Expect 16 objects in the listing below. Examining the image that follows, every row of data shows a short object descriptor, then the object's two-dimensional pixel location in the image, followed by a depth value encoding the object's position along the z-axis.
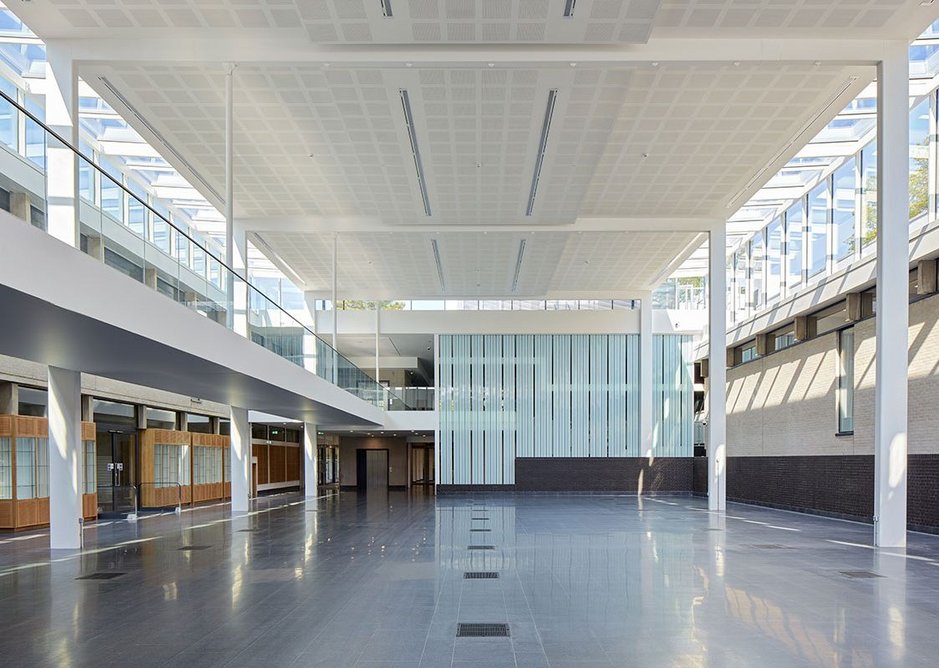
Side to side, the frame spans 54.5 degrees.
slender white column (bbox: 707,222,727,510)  21.47
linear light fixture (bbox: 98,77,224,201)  13.45
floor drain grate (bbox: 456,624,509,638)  6.81
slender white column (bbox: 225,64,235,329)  12.73
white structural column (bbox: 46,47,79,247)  7.70
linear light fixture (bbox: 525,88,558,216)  13.63
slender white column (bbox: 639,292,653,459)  32.75
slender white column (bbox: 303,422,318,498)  28.80
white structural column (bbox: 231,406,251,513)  22.14
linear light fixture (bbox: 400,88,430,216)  13.77
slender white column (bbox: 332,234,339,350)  22.63
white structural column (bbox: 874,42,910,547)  12.85
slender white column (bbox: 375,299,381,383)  31.79
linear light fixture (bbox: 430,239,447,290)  23.75
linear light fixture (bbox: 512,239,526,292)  23.55
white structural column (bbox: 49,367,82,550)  13.39
